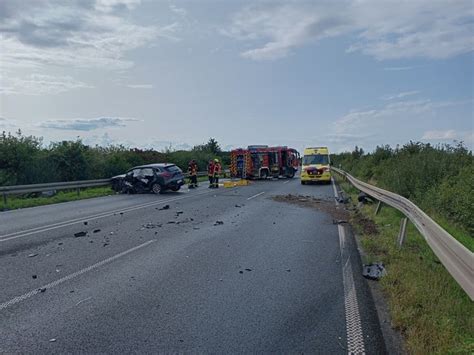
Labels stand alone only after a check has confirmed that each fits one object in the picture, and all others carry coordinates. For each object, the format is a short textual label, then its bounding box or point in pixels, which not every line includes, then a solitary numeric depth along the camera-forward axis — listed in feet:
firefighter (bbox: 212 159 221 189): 90.63
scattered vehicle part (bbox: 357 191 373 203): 53.74
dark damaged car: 76.33
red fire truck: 122.01
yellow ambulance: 97.30
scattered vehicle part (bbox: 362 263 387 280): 20.61
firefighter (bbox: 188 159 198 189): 92.43
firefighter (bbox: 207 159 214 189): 91.15
